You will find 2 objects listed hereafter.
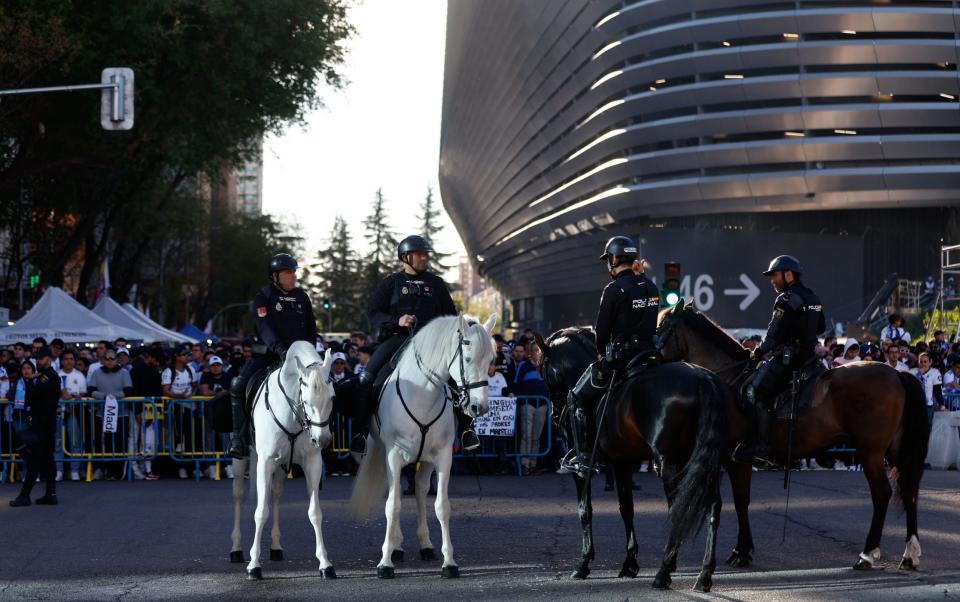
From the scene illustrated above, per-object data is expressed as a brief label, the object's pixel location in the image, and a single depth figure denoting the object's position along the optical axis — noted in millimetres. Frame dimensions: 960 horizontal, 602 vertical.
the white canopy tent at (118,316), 37344
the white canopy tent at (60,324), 30938
